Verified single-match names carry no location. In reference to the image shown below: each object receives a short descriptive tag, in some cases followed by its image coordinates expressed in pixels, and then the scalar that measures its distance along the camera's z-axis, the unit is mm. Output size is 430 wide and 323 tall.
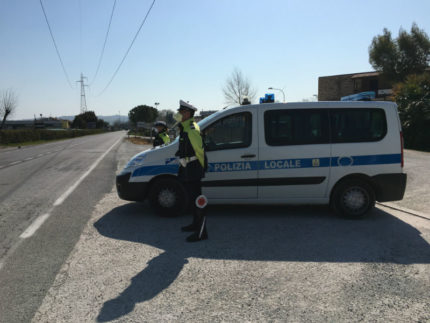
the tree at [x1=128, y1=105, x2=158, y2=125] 118438
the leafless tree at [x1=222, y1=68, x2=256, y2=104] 44328
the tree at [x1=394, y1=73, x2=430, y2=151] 17250
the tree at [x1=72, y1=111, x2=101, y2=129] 131875
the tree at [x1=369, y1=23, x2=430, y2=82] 38719
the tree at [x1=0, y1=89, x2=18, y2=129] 59488
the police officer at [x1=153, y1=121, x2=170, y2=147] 8336
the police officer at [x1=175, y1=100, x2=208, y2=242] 4680
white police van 5566
